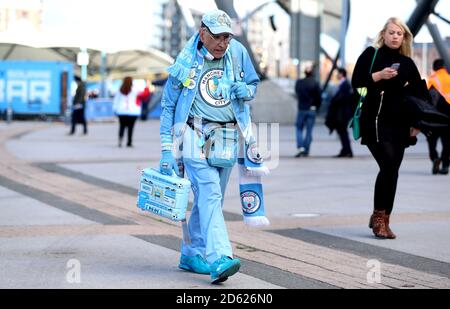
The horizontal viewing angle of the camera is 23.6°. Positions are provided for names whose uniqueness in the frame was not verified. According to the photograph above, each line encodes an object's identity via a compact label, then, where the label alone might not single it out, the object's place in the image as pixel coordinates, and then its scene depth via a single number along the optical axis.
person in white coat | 22.23
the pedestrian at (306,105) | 19.39
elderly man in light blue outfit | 6.66
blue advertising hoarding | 40.69
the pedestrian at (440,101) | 14.21
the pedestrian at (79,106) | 27.78
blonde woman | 8.80
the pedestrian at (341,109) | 19.53
